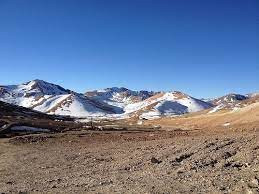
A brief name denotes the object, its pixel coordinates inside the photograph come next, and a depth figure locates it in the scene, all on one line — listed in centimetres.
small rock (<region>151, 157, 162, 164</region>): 1504
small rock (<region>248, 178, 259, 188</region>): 1036
